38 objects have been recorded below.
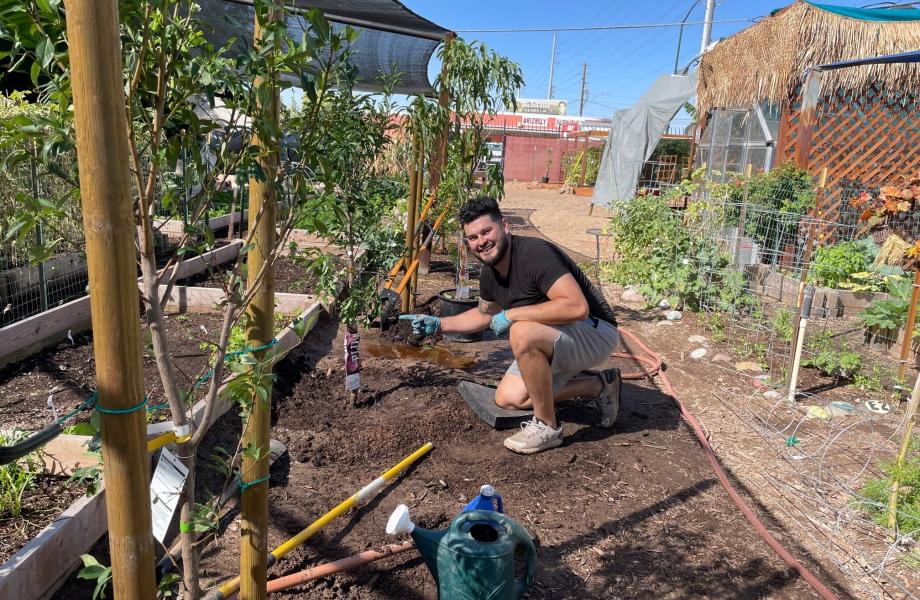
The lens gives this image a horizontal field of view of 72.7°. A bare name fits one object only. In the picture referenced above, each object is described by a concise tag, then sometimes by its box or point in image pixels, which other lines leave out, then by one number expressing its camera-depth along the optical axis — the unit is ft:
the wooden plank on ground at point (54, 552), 6.14
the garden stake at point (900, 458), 8.96
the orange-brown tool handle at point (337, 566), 7.08
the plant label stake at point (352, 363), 11.73
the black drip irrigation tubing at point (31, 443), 3.97
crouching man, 10.87
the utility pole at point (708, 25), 61.57
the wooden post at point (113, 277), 3.31
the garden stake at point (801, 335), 12.89
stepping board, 11.67
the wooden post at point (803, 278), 14.08
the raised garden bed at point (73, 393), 6.33
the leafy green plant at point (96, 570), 4.61
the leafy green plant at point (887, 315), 16.83
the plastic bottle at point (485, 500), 7.22
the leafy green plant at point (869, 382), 14.90
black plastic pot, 18.30
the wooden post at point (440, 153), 17.25
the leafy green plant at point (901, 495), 9.14
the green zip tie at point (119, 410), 3.81
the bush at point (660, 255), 21.01
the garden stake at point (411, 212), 18.43
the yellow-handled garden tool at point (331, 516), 6.62
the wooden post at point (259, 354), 4.94
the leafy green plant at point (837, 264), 20.74
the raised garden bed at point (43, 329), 12.45
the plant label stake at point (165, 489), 5.43
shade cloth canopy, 18.08
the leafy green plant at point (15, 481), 7.49
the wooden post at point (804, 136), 27.55
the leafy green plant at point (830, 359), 15.23
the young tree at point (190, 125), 4.17
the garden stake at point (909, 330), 14.43
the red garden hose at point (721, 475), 8.02
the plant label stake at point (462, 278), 18.94
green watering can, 6.28
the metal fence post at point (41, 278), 14.32
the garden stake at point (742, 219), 21.27
